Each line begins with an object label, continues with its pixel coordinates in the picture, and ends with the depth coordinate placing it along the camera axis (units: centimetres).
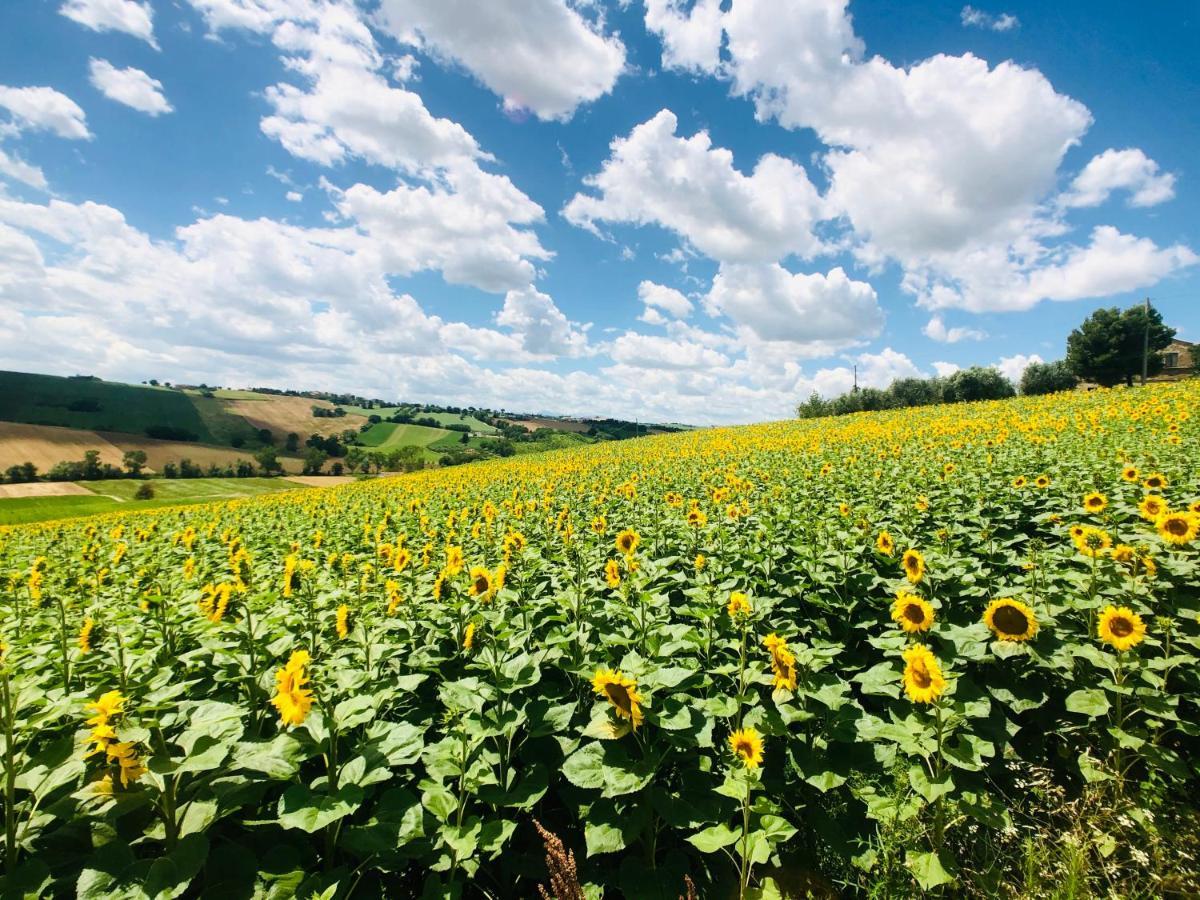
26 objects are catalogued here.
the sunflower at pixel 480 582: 411
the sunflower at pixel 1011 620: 343
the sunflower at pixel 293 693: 258
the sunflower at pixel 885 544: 532
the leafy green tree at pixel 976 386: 4478
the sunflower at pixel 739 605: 380
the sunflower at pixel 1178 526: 419
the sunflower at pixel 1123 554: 388
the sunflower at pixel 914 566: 422
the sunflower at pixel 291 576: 471
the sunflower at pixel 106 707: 222
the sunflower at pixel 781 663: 317
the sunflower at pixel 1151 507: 494
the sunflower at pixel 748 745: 292
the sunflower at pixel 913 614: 350
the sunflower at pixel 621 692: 285
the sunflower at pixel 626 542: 552
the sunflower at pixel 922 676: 303
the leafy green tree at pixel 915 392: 4766
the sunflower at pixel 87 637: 362
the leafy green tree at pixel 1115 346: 5219
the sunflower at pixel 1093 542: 407
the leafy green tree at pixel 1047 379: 4638
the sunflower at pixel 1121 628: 332
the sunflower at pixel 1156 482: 592
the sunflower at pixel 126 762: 223
